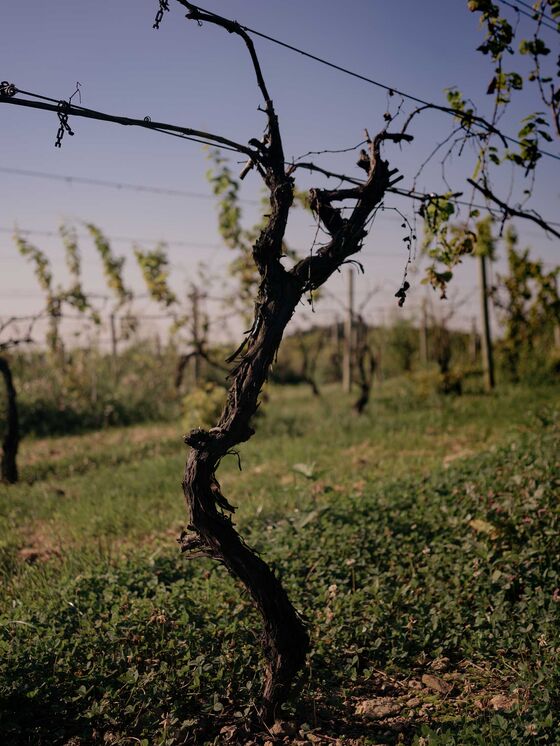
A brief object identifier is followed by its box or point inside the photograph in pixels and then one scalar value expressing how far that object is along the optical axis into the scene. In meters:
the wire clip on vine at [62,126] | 2.93
